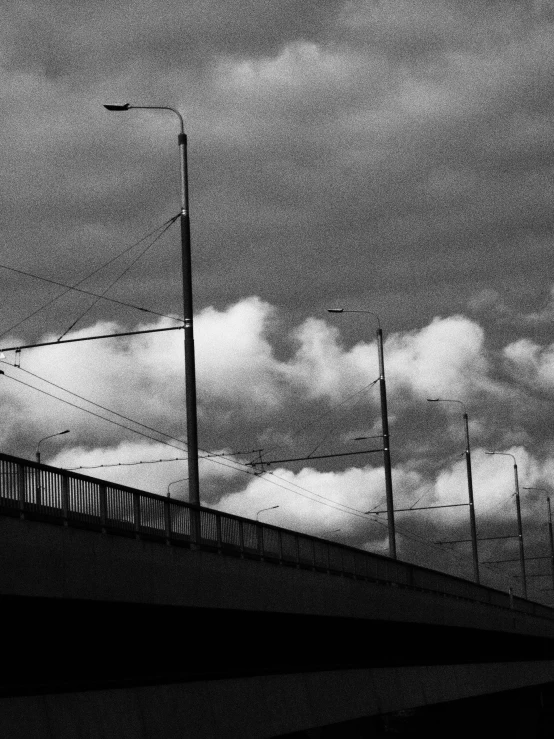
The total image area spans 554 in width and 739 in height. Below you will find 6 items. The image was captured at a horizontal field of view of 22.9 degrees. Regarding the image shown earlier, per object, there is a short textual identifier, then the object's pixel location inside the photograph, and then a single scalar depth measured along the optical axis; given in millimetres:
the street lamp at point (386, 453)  52812
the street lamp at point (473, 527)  77125
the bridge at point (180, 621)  21172
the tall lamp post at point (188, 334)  30328
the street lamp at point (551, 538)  121175
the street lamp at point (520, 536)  97250
